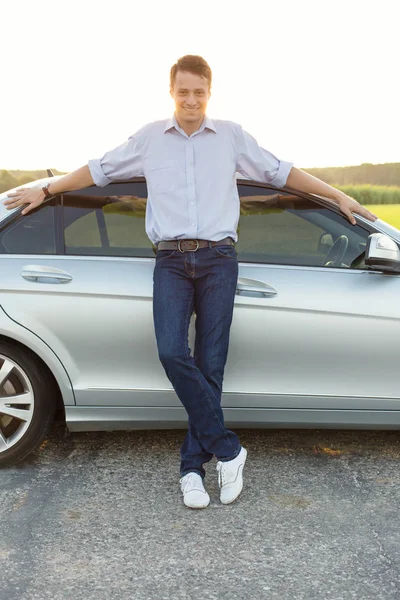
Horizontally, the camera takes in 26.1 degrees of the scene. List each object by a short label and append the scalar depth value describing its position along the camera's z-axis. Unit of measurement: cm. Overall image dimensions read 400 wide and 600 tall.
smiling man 381
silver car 400
